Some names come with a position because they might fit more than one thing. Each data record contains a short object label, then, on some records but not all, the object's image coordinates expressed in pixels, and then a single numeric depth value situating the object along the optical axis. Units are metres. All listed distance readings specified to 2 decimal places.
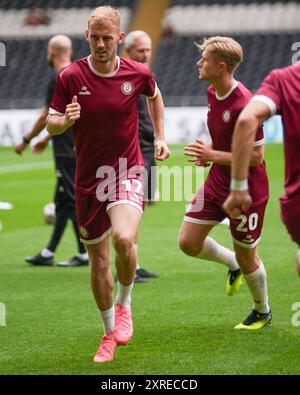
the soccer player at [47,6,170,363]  11.44
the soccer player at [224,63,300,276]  8.93
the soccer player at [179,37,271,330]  12.12
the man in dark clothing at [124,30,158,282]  16.56
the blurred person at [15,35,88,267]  18.48
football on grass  25.73
